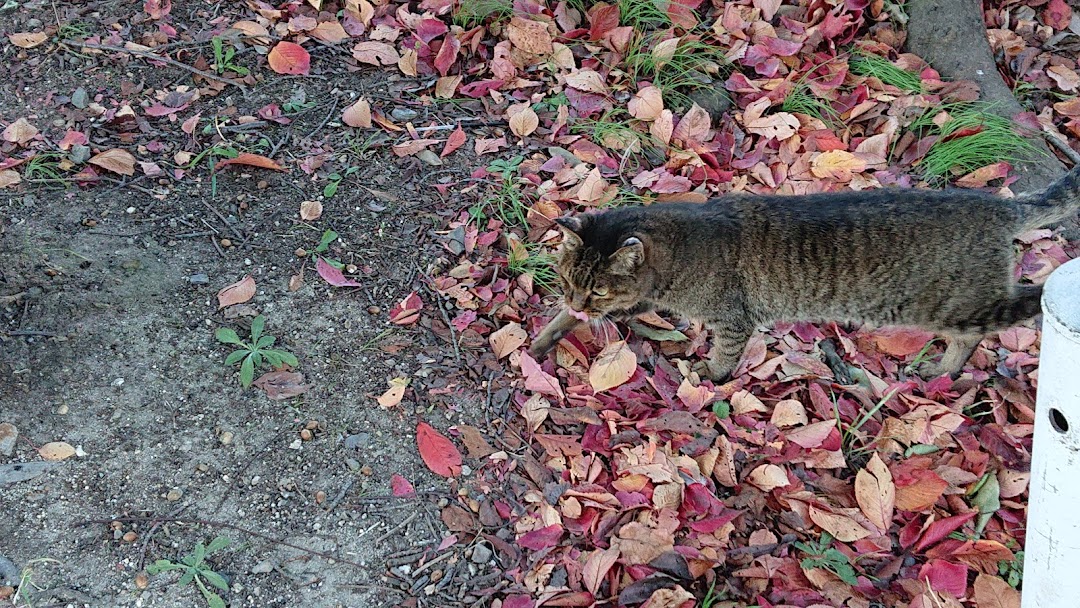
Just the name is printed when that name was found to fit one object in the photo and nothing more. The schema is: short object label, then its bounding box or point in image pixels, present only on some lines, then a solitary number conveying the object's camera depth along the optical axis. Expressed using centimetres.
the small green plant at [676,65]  459
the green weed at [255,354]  335
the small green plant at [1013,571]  293
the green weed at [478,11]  466
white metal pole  174
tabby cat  339
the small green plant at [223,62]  440
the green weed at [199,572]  274
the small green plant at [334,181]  400
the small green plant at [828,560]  293
